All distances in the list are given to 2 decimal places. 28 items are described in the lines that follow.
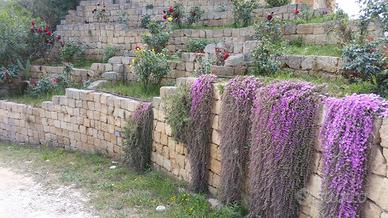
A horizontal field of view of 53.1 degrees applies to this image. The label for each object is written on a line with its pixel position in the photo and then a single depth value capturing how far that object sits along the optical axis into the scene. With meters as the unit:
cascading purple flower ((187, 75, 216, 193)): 5.95
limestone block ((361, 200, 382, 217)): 3.44
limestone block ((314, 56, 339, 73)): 6.36
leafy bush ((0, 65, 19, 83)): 12.90
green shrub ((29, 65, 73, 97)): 12.27
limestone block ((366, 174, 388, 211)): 3.36
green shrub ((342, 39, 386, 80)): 4.80
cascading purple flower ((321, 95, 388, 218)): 3.44
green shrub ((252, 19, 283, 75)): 6.74
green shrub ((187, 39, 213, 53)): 10.70
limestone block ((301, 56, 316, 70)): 6.76
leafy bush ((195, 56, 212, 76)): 7.46
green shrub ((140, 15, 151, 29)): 13.94
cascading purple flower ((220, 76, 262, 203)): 5.17
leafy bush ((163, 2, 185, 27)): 12.58
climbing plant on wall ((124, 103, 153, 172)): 7.60
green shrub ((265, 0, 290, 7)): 12.11
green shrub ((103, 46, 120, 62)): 12.98
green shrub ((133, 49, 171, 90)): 9.03
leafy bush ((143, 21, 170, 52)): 11.05
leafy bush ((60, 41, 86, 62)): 14.08
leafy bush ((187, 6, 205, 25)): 12.69
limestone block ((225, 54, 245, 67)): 7.22
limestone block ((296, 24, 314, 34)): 8.83
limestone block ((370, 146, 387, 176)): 3.37
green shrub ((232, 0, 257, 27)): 11.36
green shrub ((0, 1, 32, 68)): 13.14
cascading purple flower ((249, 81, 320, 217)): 4.21
